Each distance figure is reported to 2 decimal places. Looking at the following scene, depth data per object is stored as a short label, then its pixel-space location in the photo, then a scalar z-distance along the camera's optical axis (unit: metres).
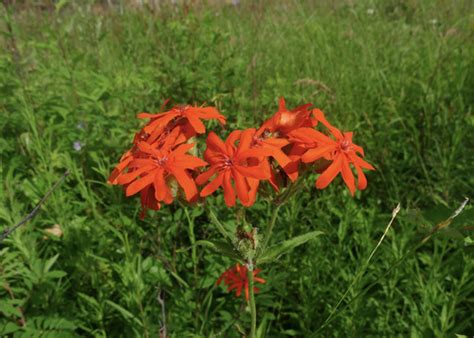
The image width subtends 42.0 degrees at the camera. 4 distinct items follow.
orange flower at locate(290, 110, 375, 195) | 0.29
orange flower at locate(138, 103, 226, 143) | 0.31
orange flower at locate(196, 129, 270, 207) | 0.28
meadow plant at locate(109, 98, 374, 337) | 0.29
